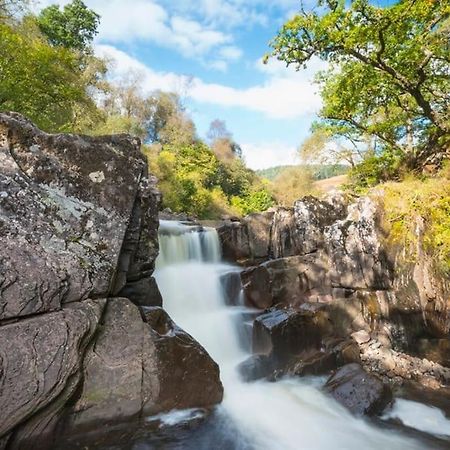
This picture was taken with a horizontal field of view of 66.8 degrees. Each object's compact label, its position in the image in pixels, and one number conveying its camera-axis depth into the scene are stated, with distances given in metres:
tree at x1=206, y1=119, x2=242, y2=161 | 36.24
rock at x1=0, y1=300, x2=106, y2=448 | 3.80
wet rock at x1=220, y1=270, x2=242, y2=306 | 10.25
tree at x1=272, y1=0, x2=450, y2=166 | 7.75
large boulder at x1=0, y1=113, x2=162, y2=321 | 4.20
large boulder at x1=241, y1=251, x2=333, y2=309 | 9.98
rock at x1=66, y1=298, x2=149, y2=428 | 4.57
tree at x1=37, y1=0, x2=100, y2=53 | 28.55
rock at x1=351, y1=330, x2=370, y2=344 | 8.38
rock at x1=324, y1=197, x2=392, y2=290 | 9.29
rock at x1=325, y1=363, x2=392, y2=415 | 6.01
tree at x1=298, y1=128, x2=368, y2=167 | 22.08
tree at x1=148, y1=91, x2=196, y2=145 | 32.16
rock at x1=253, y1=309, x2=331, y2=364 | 7.68
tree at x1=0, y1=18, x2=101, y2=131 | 10.45
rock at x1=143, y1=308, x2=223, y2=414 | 5.05
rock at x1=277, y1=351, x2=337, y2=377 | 7.34
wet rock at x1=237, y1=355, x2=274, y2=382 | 7.18
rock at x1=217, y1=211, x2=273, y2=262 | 13.80
